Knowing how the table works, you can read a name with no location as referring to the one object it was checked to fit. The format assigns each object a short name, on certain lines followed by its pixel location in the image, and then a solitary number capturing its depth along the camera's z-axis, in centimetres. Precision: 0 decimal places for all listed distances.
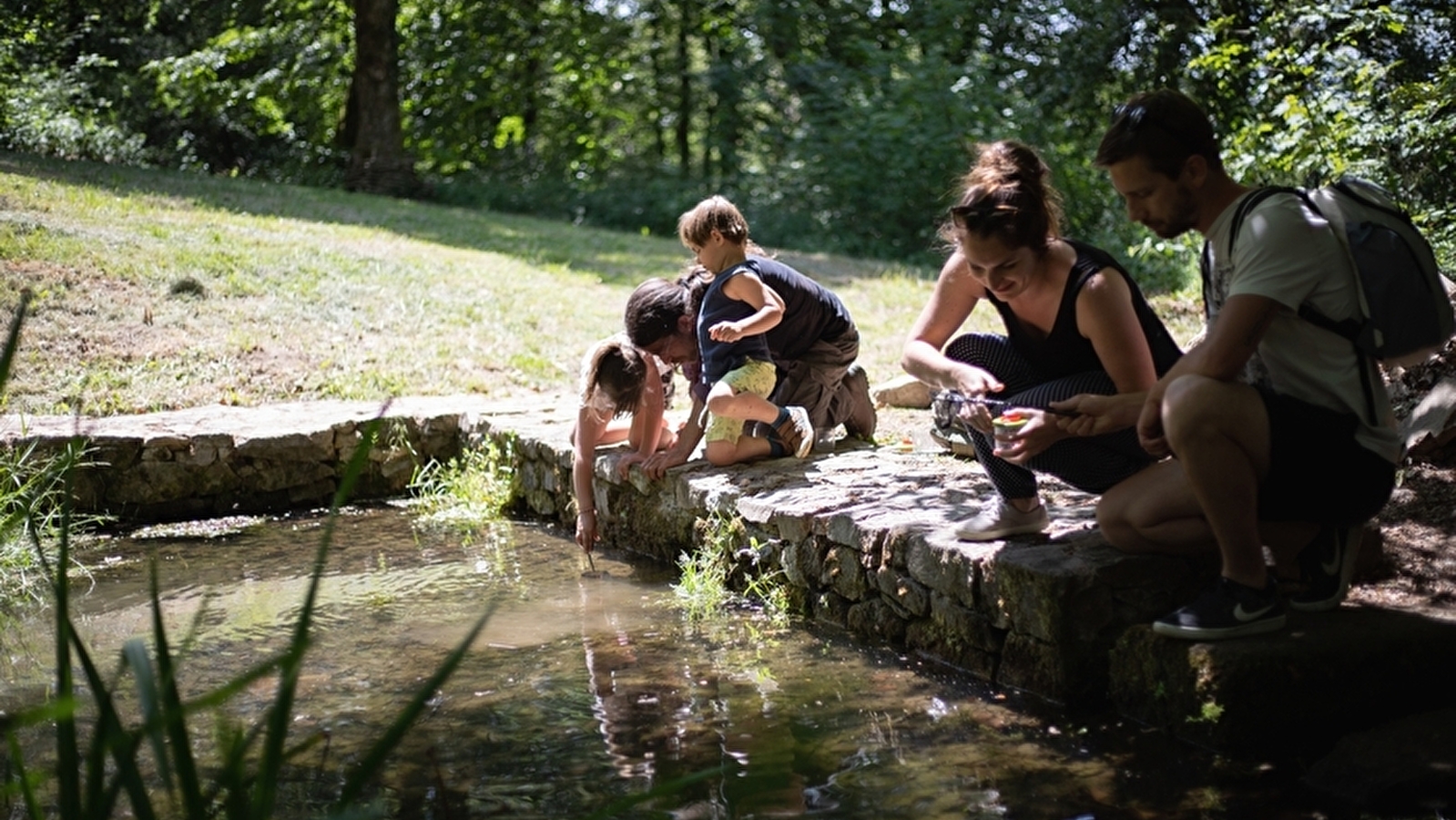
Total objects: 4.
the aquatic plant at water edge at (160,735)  154
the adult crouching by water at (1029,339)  325
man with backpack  284
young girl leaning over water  500
